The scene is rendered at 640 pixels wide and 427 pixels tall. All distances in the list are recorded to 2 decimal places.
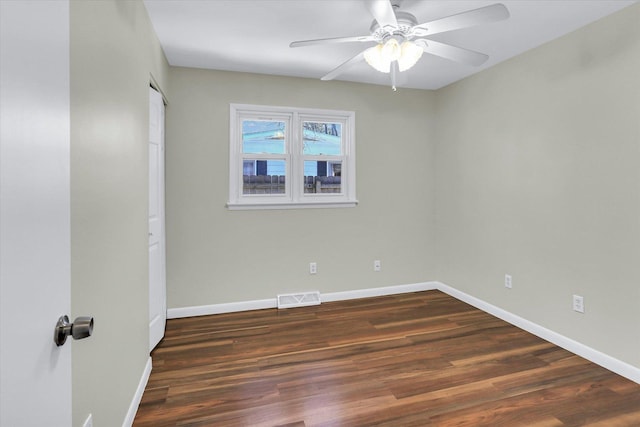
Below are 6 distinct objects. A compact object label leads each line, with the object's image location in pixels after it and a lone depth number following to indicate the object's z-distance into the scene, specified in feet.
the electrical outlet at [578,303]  8.46
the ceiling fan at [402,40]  5.76
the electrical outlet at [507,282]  10.55
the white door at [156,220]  8.61
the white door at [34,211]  1.87
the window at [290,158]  11.66
